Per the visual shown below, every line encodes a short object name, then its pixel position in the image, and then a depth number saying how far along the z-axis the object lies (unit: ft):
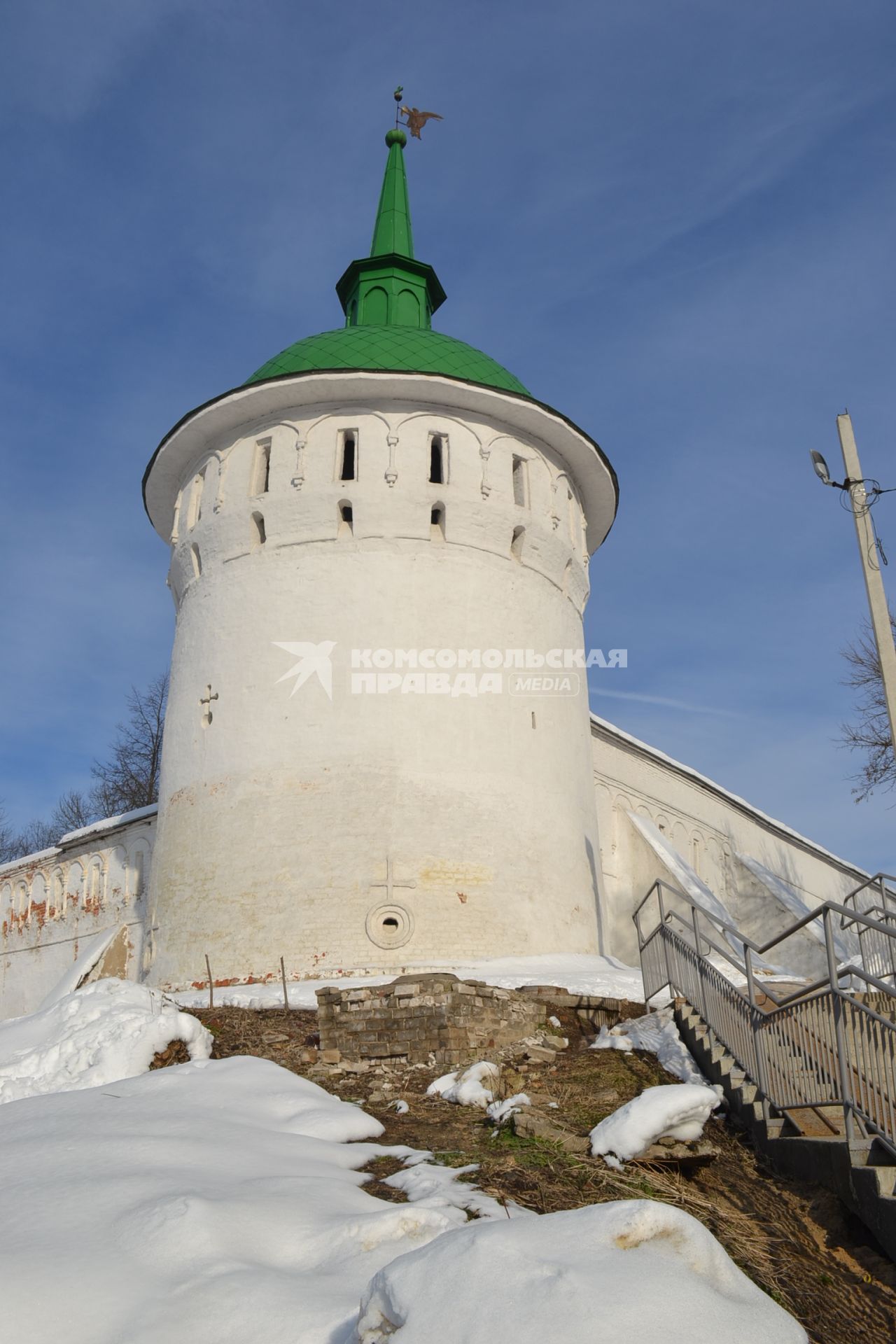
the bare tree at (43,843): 131.44
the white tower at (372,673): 42.29
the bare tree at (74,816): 117.70
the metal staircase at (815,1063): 15.70
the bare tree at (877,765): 58.23
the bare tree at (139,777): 92.53
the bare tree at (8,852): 137.40
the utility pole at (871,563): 33.53
